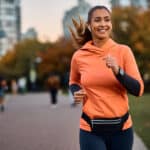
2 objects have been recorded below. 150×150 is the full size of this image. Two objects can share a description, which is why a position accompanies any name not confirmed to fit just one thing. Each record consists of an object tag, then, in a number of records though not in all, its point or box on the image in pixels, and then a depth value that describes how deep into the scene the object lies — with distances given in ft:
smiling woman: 9.77
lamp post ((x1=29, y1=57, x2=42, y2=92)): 169.72
